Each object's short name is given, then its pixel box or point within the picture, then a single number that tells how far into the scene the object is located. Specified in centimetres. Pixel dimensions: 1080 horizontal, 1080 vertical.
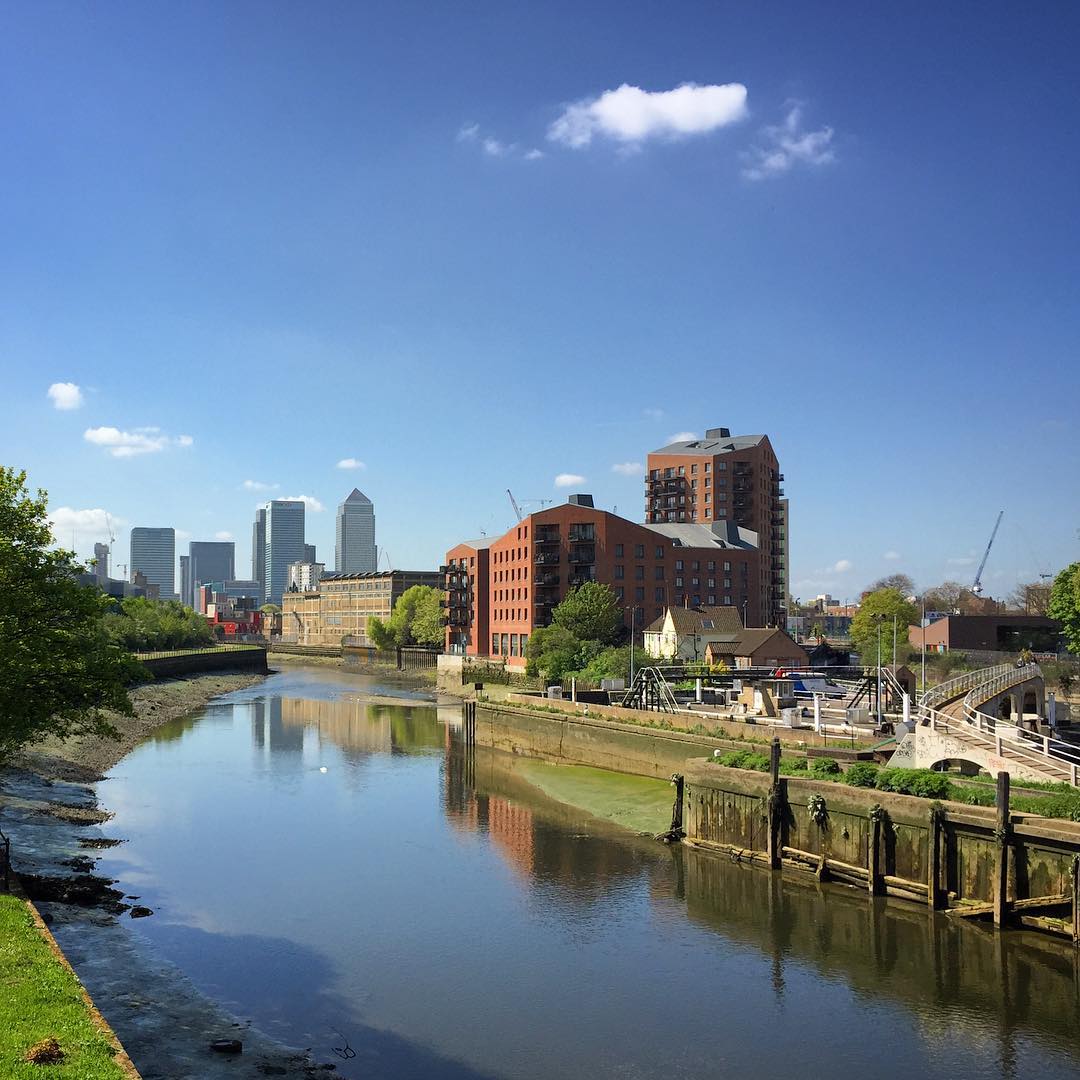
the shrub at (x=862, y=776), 3703
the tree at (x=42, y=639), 3114
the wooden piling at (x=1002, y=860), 3055
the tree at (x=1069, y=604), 7488
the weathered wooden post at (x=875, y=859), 3475
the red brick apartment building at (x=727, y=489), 18288
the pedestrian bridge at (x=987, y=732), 3609
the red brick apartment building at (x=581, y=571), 12569
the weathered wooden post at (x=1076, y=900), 2842
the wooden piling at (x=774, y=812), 3912
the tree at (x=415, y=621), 18175
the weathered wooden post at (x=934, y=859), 3275
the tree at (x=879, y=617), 12750
